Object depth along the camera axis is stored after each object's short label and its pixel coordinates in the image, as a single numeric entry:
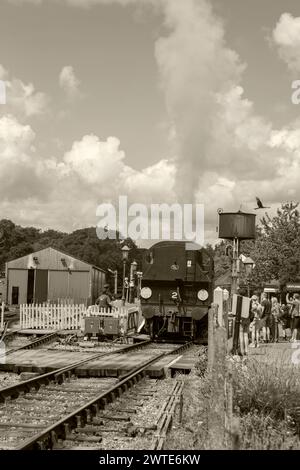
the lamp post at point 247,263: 26.97
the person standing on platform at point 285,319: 24.38
